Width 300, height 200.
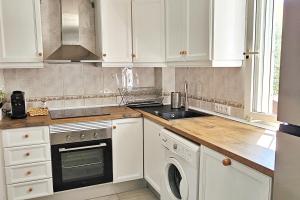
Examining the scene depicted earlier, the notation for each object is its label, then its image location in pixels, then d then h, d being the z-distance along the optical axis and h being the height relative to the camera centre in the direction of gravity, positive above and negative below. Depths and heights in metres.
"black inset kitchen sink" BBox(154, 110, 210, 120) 2.60 -0.40
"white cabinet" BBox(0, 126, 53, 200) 2.29 -0.77
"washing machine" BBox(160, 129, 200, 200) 1.79 -0.69
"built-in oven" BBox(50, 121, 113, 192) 2.45 -0.76
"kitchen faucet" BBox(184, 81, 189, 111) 2.76 -0.28
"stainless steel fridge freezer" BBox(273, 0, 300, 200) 0.88 -0.12
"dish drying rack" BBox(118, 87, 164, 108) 3.17 -0.27
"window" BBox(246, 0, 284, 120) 1.93 +0.14
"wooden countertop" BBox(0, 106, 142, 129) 2.28 -0.41
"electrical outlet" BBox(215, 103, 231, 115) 2.34 -0.32
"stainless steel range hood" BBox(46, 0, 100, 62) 2.70 +0.42
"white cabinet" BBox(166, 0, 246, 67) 1.99 +0.33
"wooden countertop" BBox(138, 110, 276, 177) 1.34 -0.42
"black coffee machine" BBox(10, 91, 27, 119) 2.48 -0.28
